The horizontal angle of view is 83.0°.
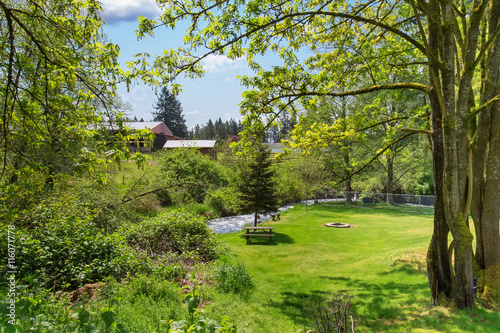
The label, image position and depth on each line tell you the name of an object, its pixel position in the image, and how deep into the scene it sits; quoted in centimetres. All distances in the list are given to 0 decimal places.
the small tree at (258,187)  1441
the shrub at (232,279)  617
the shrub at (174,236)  772
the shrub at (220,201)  1930
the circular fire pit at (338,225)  1554
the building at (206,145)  3143
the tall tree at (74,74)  380
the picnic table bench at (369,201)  2419
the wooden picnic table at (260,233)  1232
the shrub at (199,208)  1758
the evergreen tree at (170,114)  6431
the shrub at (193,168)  1981
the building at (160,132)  4119
